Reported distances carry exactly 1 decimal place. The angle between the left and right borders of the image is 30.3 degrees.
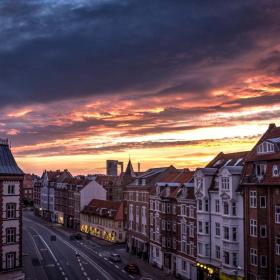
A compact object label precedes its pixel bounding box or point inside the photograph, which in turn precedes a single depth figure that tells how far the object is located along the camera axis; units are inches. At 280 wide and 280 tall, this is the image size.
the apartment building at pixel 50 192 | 7283.5
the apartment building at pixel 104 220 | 4906.5
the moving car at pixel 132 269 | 3308.3
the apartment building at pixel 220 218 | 2564.0
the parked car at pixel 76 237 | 4946.4
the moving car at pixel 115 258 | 3778.8
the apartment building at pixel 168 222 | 3299.7
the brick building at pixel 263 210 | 2285.9
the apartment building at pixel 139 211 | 3969.0
